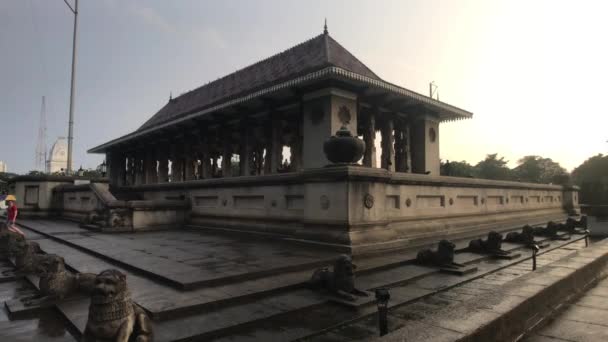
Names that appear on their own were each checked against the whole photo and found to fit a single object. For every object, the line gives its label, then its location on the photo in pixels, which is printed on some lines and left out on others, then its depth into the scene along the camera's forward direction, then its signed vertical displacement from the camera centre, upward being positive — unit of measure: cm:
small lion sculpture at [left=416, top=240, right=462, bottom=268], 728 -122
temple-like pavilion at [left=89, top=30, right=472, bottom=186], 1636 +438
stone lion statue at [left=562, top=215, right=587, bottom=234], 1452 -125
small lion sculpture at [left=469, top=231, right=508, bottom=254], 886 -121
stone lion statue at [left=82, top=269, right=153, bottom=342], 299 -98
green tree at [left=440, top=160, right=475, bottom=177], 7474 +637
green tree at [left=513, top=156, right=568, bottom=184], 7112 +550
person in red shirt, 914 -42
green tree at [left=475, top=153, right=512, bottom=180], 7538 +575
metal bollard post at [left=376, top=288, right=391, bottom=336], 372 -116
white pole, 2208 +463
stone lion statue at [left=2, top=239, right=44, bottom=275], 636 -110
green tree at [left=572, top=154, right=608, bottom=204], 5616 +418
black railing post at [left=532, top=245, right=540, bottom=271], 725 -116
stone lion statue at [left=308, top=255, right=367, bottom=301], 514 -120
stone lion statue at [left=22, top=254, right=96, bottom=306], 465 -113
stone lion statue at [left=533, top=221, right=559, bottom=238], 1254 -122
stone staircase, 397 -140
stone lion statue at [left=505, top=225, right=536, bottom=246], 1049 -121
